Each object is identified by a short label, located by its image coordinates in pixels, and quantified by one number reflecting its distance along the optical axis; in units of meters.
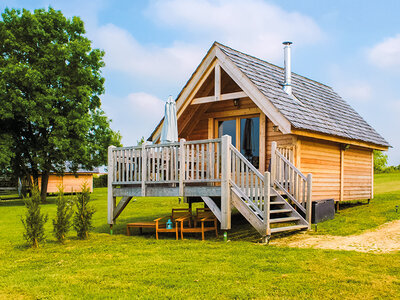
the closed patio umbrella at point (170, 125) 12.57
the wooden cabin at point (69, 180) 41.30
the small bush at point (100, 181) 55.41
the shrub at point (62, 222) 10.61
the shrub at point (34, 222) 9.96
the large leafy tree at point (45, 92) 28.16
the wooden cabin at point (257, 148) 10.68
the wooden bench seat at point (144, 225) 11.46
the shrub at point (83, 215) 11.05
